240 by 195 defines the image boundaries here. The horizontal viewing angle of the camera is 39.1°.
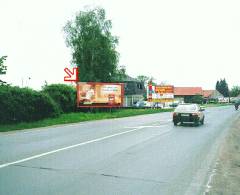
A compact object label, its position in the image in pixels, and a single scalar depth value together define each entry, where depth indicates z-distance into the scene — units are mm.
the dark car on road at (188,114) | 22719
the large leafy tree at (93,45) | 53531
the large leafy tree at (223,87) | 171250
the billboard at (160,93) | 62312
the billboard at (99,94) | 39031
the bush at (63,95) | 33500
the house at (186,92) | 136775
